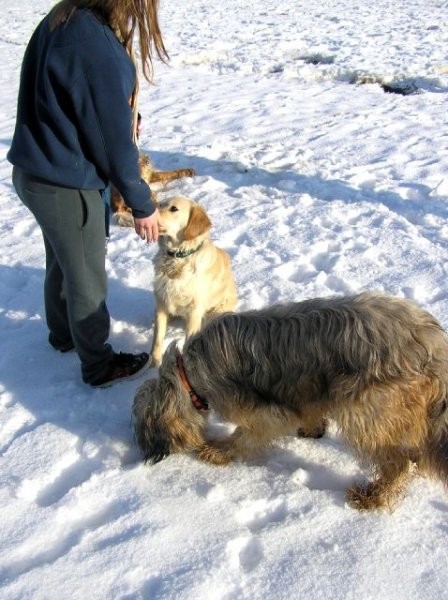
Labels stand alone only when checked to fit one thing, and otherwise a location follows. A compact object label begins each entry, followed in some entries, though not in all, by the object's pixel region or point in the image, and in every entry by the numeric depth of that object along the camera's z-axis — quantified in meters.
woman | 2.44
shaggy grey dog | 2.42
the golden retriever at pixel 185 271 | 3.65
